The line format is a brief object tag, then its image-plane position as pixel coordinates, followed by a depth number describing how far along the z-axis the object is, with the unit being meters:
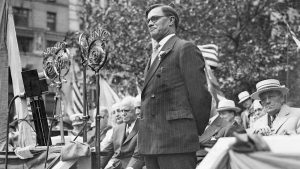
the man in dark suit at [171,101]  5.02
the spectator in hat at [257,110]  9.97
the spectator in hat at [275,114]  6.84
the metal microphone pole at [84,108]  6.29
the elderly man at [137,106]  8.85
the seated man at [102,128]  10.11
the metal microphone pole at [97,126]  5.87
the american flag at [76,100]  15.86
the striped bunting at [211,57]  10.29
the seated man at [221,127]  6.79
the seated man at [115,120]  8.39
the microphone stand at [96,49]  6.53
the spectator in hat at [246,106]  11.60
